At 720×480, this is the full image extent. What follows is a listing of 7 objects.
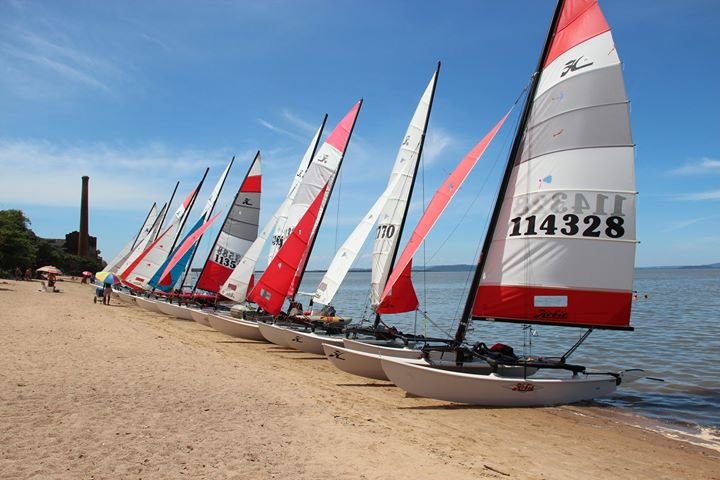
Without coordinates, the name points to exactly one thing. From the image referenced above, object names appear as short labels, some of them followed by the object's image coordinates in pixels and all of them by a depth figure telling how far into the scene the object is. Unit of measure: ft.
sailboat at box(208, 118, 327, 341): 57.06
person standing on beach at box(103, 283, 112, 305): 93.50
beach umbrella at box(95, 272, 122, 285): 110.83
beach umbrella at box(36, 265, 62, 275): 107.44
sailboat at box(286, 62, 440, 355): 48.39
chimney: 244.83
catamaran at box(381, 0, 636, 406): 32.45
